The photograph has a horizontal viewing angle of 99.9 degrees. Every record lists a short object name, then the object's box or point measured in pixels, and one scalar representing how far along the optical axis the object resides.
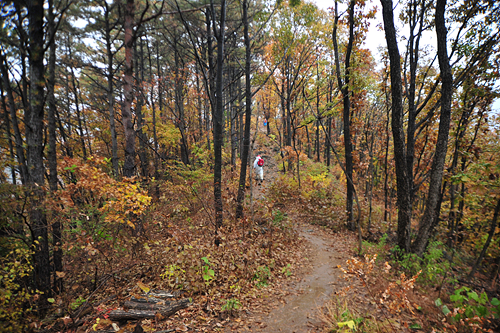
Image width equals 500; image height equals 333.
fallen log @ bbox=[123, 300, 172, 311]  4.32
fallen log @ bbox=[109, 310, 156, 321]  4.10
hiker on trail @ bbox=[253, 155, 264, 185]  14.77
